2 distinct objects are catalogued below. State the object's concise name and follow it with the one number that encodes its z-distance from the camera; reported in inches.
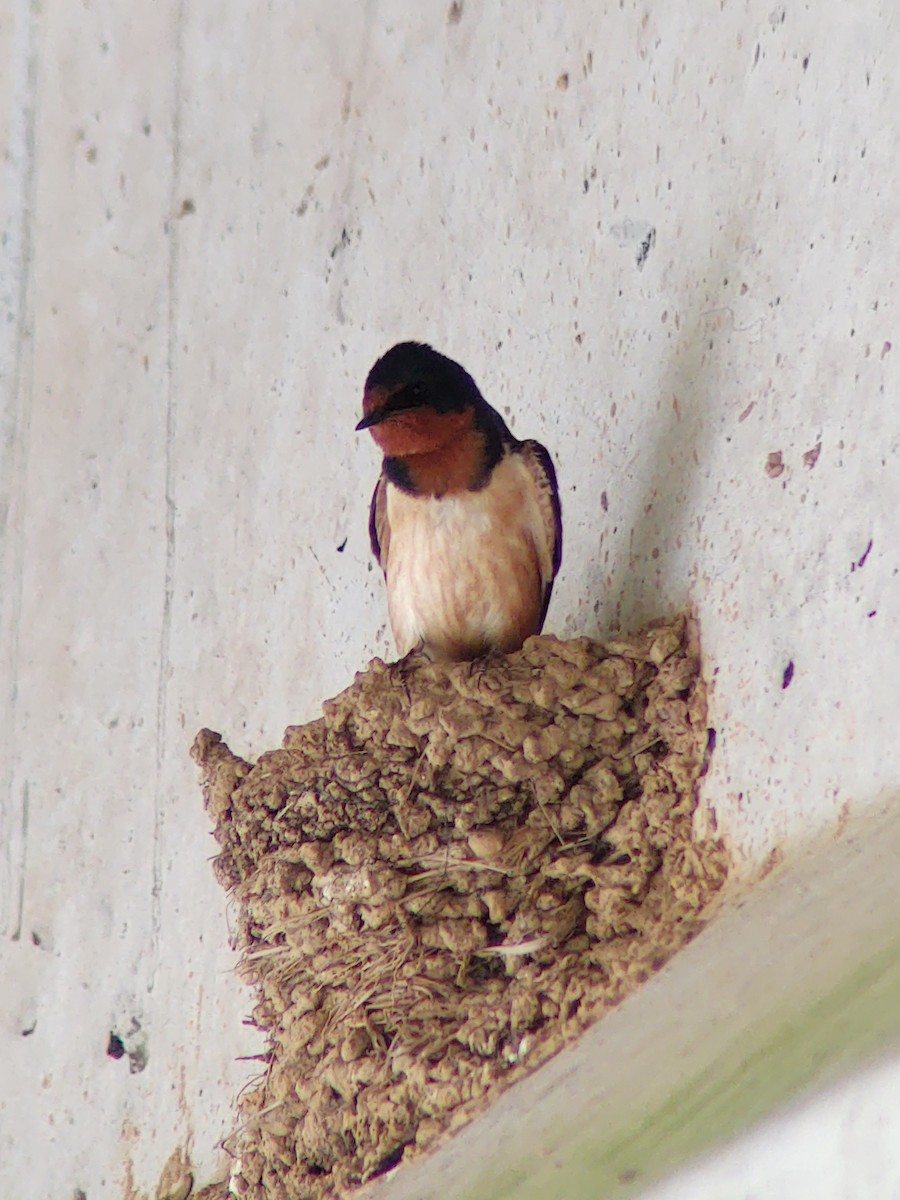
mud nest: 215.5
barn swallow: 239.9
